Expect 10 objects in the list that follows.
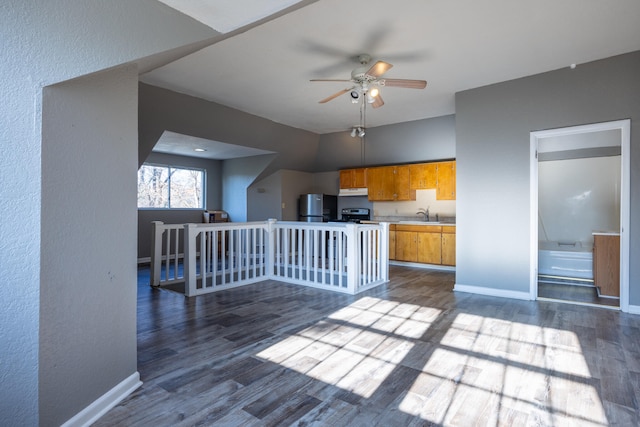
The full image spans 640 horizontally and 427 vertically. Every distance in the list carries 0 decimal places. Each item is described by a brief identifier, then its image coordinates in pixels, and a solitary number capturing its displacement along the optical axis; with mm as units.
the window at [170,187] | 7246
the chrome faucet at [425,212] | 7025
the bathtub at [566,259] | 5172
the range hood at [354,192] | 7656
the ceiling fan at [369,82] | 3307
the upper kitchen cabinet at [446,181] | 6391
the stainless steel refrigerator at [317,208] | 8086
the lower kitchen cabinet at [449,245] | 6164
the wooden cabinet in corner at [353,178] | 7641
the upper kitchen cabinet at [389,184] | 7027
